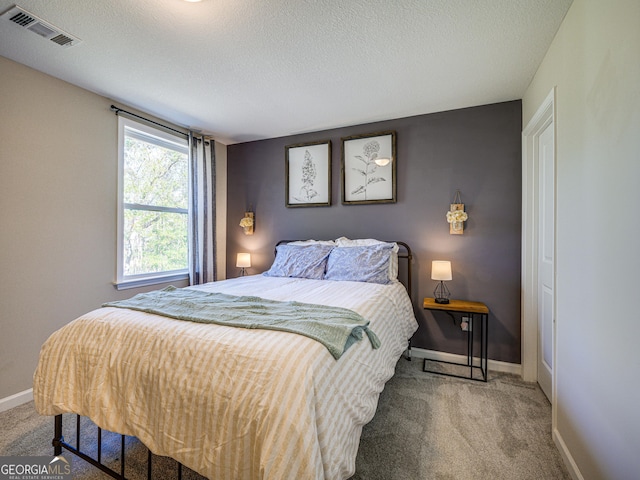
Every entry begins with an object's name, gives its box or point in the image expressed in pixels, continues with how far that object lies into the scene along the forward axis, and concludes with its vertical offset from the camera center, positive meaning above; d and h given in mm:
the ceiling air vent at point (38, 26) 1708 +1346
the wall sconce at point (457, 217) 2848 +207
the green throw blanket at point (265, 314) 1334 -422
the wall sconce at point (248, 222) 3953 +218
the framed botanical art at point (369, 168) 3234 +812
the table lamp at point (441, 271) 2713 -320
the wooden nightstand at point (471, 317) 2604 -784
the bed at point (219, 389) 1013 -650
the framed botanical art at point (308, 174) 3582 +817
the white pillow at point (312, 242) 3375 -54
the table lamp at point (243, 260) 3762 -295
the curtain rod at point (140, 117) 2809 +1284
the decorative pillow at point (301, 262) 3062 -266
